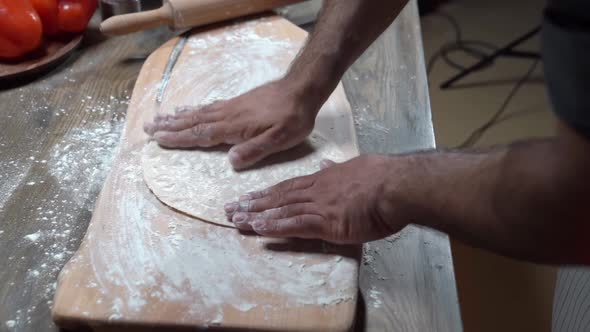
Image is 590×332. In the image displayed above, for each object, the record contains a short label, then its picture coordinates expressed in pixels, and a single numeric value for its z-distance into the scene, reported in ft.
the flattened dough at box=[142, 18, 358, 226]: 3.25
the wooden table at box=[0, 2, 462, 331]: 2.91
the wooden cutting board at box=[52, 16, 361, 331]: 2.64
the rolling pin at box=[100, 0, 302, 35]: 4.37
